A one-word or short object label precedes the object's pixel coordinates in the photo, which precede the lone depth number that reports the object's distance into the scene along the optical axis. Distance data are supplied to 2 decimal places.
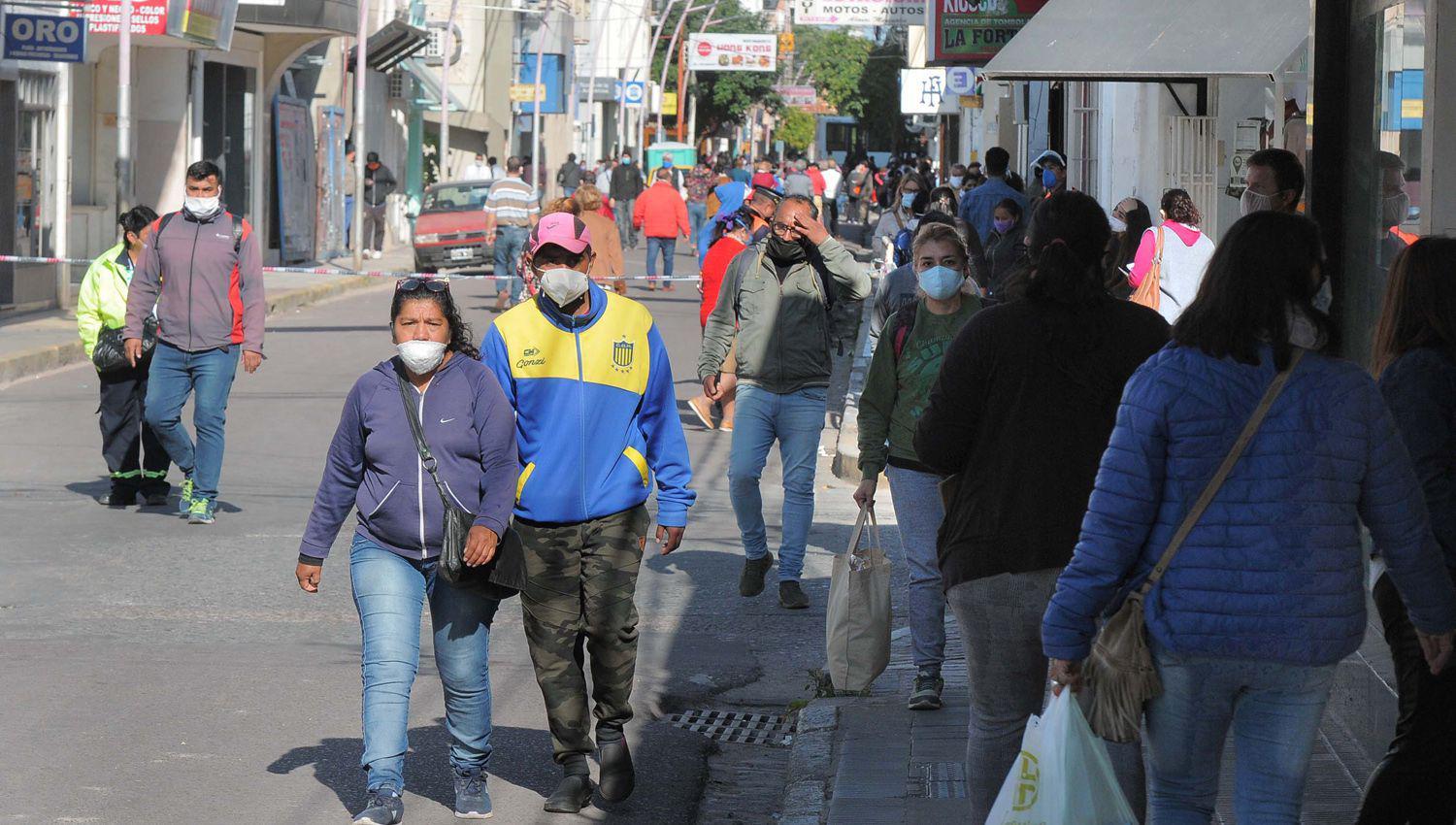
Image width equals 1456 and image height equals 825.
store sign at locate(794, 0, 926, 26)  38.69
